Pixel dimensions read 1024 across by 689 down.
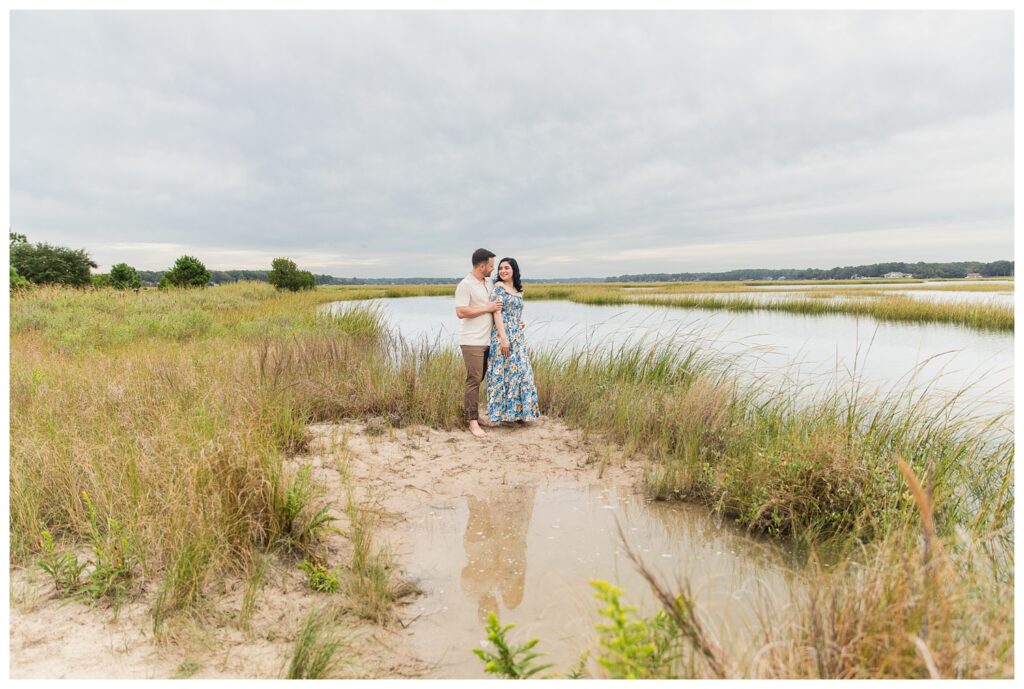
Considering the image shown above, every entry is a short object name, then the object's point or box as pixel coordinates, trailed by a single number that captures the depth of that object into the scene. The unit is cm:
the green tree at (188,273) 4475
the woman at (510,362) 596
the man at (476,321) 580
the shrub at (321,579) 295
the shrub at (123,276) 4438
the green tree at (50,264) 2961
